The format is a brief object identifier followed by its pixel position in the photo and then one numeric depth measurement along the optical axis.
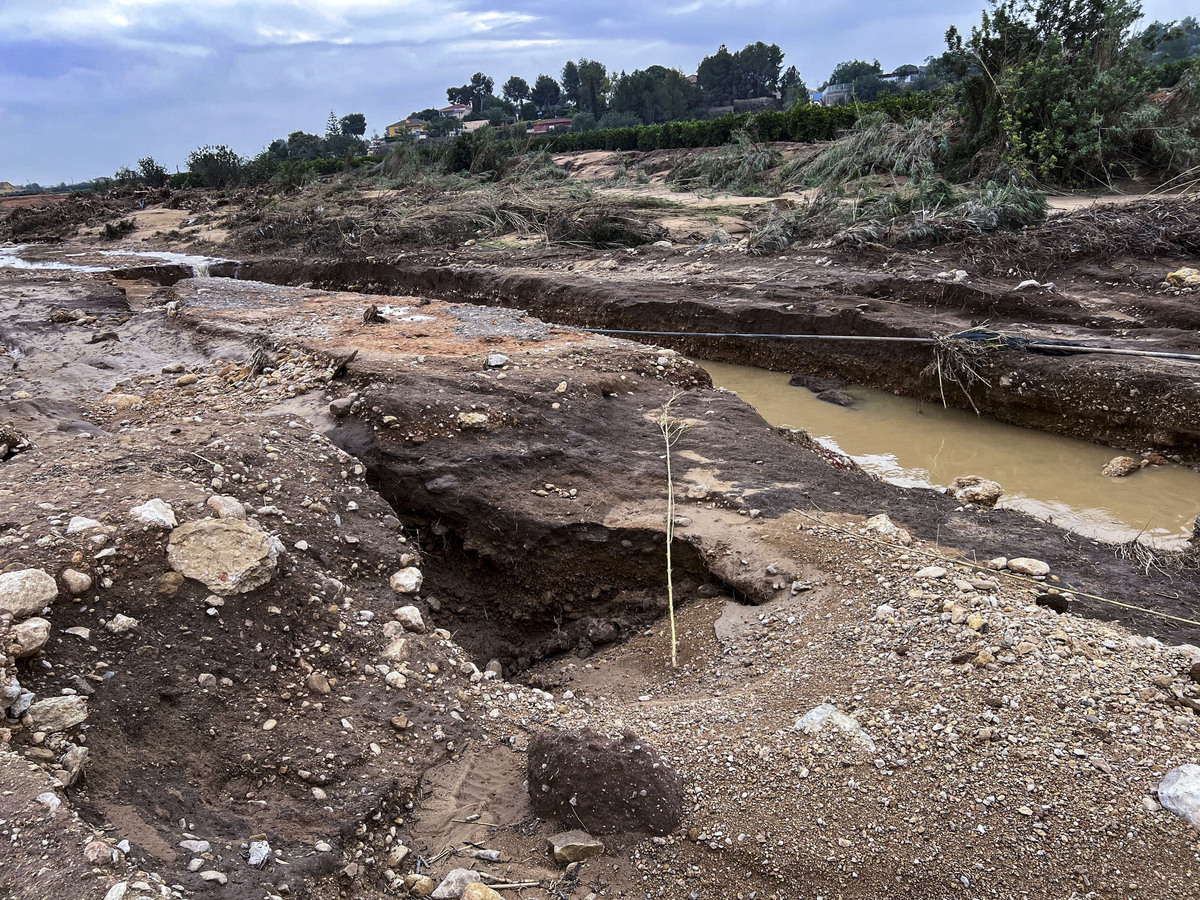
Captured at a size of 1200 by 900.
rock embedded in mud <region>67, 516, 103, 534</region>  2.66
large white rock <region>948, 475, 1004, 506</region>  4.62
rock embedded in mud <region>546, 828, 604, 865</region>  2.15
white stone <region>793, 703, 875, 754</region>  2.46
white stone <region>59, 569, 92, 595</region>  2.46
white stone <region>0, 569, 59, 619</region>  2.31
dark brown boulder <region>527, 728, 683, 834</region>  2.22
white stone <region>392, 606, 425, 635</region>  3.14
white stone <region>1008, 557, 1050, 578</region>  3.36
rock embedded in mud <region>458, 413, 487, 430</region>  4.46
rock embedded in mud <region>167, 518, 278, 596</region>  2.73
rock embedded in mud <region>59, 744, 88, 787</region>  1.97
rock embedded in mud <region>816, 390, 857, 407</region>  7.29
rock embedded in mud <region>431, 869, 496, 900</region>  2.08
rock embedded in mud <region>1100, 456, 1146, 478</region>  5.66
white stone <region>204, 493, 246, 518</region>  2.99
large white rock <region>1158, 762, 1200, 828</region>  2.10
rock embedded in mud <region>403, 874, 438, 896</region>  2.10
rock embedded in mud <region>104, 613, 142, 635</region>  2.45
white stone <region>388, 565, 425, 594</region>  3.39
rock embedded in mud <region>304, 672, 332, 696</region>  2.64
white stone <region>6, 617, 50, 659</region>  2.20
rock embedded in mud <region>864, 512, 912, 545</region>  3.60
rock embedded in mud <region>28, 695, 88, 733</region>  2.10
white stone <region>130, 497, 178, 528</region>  2.78
